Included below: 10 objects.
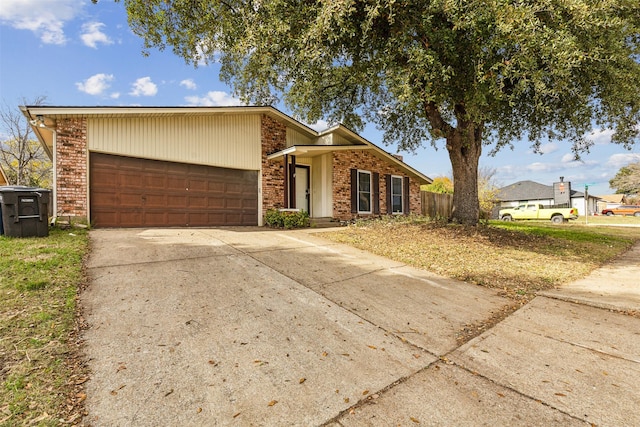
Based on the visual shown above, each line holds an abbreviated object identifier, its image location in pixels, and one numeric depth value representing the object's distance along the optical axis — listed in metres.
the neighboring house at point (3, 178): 16.38
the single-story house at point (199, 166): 8.27
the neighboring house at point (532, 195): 40.44
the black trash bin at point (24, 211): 6.27
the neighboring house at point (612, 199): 47.38
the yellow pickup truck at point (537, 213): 22.03
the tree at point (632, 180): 31.16
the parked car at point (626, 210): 35.56
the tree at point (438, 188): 23.19
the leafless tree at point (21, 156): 20.72
